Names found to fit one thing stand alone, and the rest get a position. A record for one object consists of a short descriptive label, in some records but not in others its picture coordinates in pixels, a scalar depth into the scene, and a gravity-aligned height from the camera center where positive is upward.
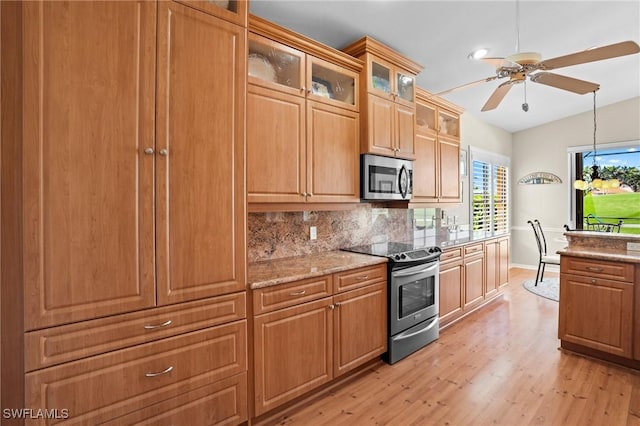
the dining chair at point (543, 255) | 5.16 -0.78
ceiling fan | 2.12 +1.08
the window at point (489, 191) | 5.60 +0.37
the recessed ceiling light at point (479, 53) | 3.21 +1.61
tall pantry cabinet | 1.25 +0.01
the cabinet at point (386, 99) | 2.78 +1.04
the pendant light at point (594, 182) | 4.74 +0.44
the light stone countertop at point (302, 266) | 1.97 -0.40
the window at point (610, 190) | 5.56 +0.36
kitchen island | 2.59 -0.75
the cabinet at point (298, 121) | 2.17 +0.68
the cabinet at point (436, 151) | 3.54 +0.71
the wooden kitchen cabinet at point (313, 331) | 1.93 -0.83
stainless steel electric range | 2.70 -0.77
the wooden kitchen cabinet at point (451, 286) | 3.37 -0.83
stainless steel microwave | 2.82 +0.31
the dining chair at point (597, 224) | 5.58 -0.26
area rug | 4.74 -1.25
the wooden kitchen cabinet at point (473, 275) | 3.76 -0.79
